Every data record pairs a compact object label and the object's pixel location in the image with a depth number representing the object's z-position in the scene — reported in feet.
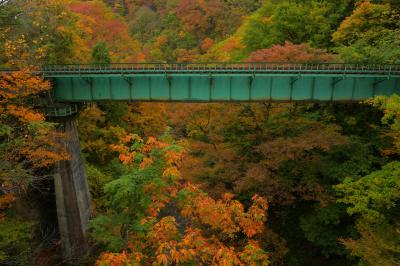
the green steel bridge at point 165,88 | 65.92
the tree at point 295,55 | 69.77
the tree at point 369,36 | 68.69
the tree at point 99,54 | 98.07
